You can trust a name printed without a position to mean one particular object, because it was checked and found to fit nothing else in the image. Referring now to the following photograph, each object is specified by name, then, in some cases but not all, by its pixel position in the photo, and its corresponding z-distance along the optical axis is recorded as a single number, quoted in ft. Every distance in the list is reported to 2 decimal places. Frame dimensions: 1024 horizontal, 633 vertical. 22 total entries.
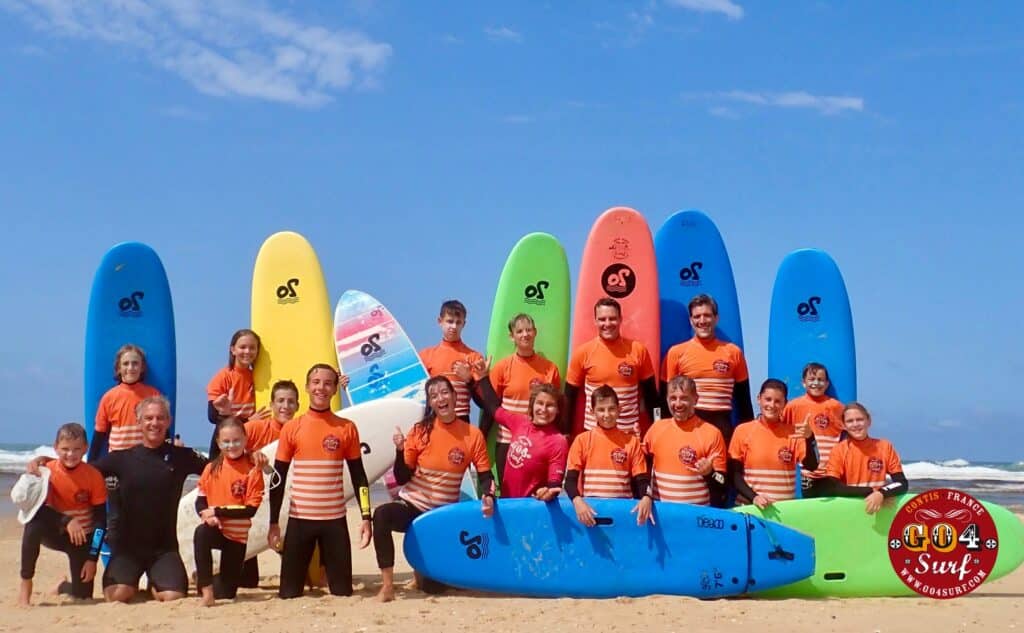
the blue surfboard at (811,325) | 19.07
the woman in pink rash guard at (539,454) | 14.83
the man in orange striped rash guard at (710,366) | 16.70
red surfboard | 18.65
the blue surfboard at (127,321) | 18.62
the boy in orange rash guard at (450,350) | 17.46
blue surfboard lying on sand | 14.66
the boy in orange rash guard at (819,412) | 17.01
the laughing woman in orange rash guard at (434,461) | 14.44
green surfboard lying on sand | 15.11
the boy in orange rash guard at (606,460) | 14.53
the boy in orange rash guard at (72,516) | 14.21
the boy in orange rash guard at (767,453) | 14.92
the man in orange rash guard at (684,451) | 14.66
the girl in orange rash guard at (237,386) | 17.24
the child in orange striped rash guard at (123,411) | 16.12
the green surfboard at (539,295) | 18.98
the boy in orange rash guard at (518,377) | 16.88
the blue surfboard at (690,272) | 19.11
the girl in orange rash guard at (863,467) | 15.06
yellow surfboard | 18.60
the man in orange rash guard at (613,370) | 16.52
